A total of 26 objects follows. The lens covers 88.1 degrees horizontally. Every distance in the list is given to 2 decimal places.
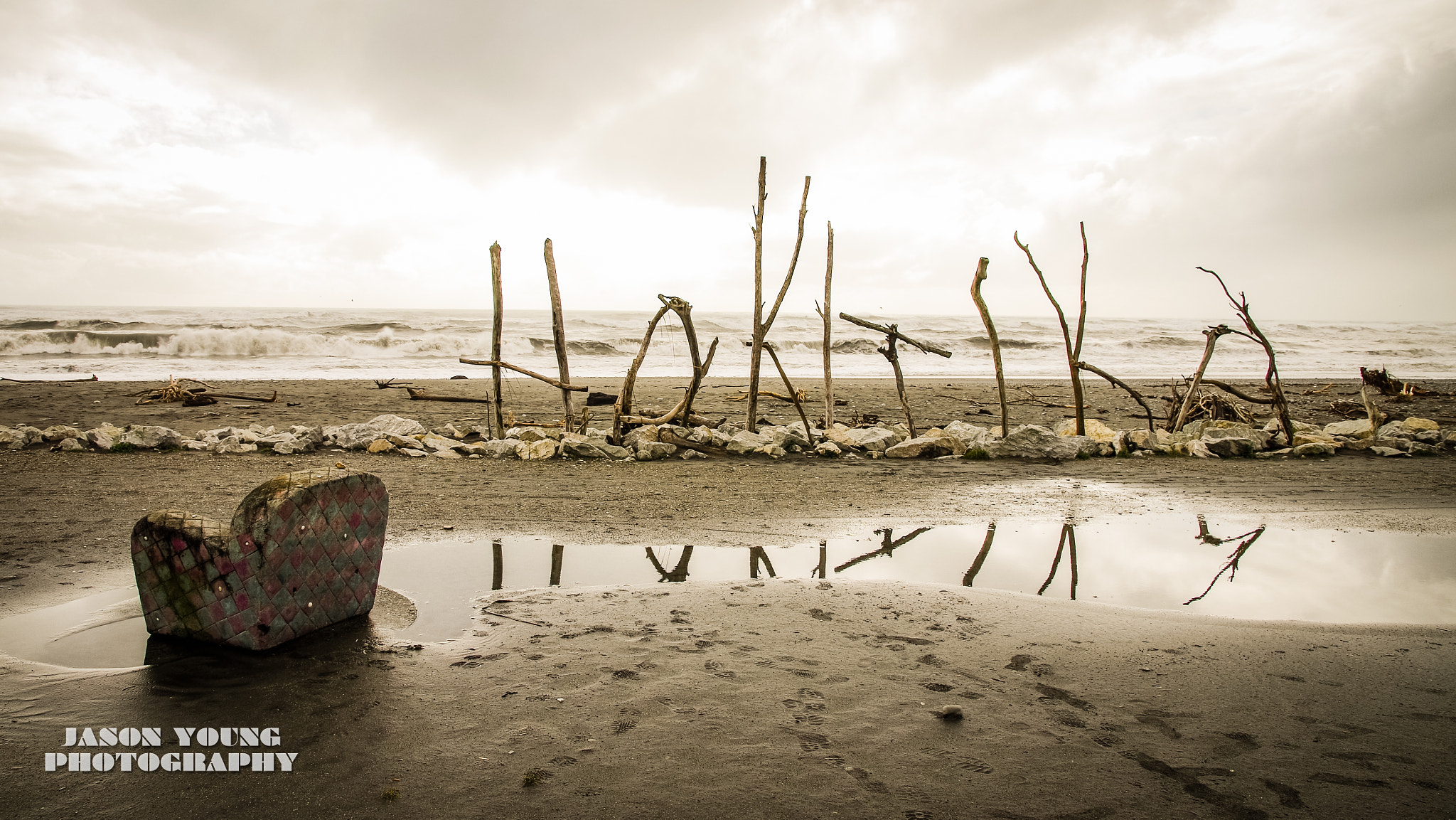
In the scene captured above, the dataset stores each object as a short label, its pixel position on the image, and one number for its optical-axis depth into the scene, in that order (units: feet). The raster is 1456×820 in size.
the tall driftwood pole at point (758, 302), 32.89
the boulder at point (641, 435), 30.60
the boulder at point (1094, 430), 32.83
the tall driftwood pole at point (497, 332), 31.22
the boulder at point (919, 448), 30.85
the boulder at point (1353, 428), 33.37
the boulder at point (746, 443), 30.55
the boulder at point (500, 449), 29.73
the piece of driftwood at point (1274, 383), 31.55
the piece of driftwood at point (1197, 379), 33.45
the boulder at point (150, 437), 29.14
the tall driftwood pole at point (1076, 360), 31.73
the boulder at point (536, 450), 29.32
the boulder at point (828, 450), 30.70
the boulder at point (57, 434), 29.89
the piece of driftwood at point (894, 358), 33.24
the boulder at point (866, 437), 31.53
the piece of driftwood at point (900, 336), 31.78
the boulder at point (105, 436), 28.84
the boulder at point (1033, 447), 30.71
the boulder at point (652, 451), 29.60
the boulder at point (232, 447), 29.35
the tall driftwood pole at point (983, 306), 31.65
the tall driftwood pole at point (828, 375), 35.26
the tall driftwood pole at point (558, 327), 32.07
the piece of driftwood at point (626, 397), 31.09
